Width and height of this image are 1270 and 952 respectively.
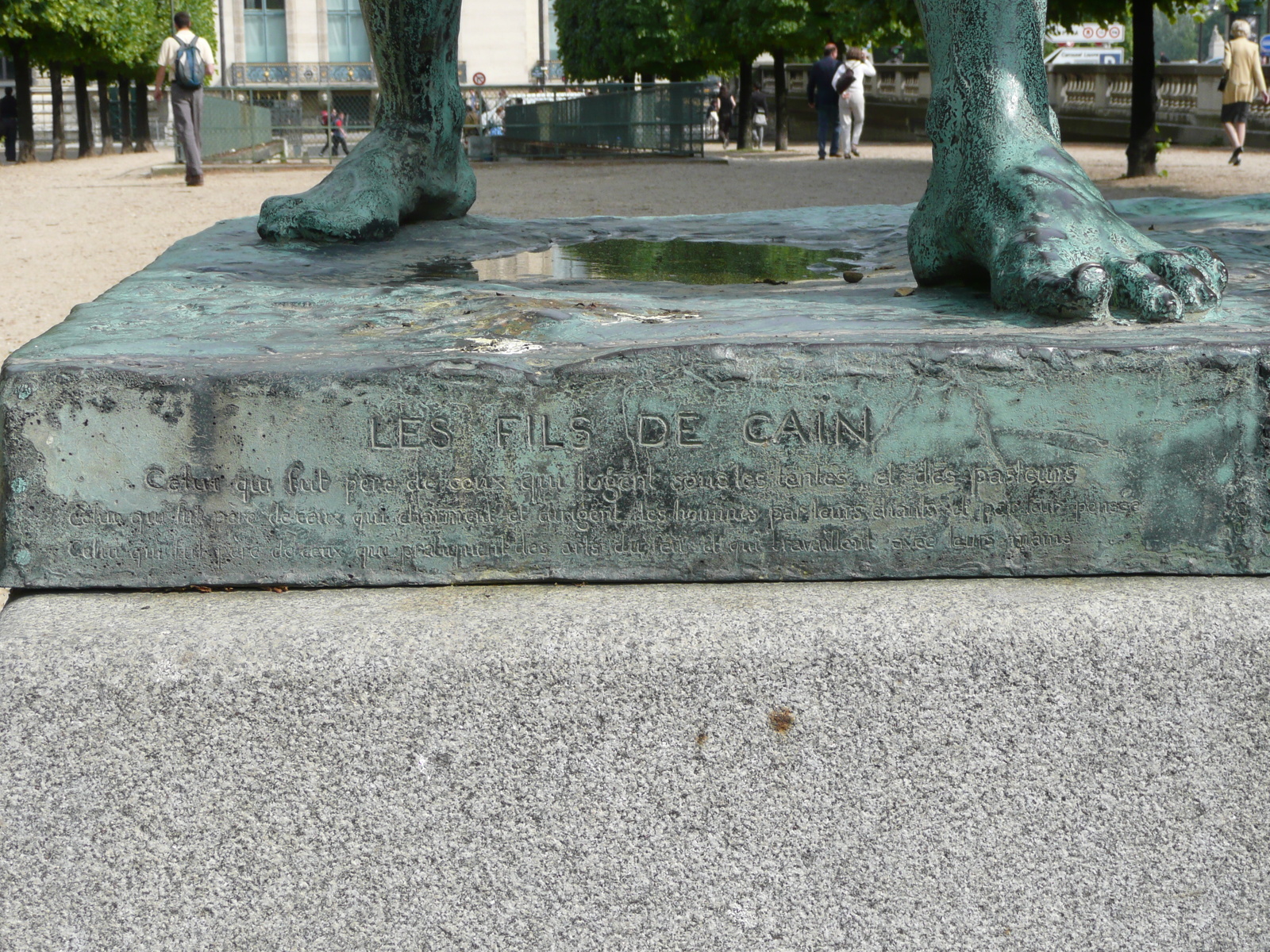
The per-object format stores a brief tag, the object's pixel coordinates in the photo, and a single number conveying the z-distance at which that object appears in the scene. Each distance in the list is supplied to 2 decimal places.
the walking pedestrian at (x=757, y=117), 27.78
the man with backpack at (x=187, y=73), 15.19
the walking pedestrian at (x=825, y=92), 20.62
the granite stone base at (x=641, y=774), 1.71
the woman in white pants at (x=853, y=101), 20.31
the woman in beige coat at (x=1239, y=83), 16.30
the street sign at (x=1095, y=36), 44.56
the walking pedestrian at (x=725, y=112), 29.67
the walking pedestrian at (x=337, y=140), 23.80
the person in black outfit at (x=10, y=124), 25.86
